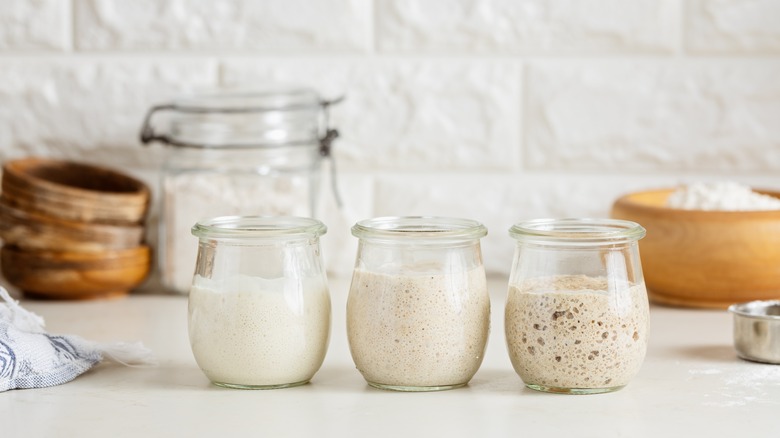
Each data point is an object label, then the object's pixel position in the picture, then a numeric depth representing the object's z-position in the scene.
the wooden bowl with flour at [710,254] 1.19
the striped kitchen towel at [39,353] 0.97
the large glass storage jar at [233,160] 1.26
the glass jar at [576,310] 0.94
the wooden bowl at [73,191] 1.24
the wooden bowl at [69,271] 1.24
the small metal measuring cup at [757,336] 1.04
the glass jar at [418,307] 0.95
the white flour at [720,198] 1.22
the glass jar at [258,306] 0.95
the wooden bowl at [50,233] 1.24
